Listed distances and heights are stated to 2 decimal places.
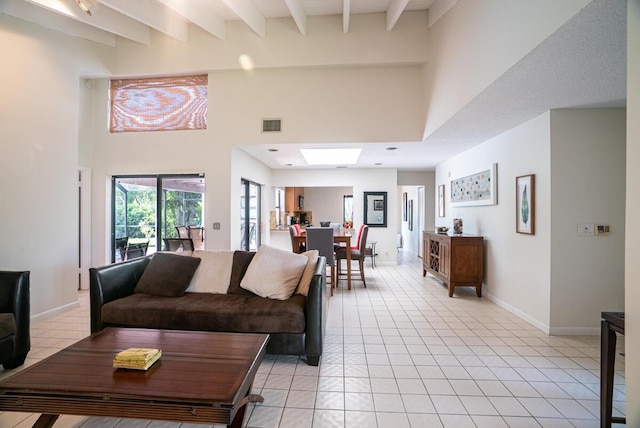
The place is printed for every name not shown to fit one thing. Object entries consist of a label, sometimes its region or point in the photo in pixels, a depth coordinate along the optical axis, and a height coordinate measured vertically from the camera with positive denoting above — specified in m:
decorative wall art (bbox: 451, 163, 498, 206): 4.16 +0.42
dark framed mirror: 7.14 +0.11
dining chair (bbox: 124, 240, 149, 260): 5.00 -0.64
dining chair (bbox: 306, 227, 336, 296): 4.73 -0.47
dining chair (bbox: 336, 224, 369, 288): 5.15 -0.69
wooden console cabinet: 4.42 -0.71
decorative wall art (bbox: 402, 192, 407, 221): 10.43 +0.28
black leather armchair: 2.21 -0.83
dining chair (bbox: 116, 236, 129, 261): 4.97 -0.57
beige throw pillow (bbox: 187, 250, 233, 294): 2.96 -0.63
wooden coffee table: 1.32 -0.82
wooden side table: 1.63 -0.86
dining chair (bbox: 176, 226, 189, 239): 4.84 -0.33
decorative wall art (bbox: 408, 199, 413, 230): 9.34 -0.01
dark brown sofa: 2.41 -0.85
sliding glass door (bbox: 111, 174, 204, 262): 4.85 +0.03
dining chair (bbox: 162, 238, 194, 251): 4.13 -0.45
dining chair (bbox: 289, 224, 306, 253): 5.29 -0.38
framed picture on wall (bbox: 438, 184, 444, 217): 6.35 +0.31
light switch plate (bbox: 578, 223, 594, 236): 3.04 -0.14
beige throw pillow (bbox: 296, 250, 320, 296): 2.74 -0.59
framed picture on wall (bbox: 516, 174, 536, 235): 3.34 +0.13
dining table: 4.89 -0.48
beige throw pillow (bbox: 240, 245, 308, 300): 2.68 -0.57
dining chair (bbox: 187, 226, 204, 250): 4.78 -0.38
